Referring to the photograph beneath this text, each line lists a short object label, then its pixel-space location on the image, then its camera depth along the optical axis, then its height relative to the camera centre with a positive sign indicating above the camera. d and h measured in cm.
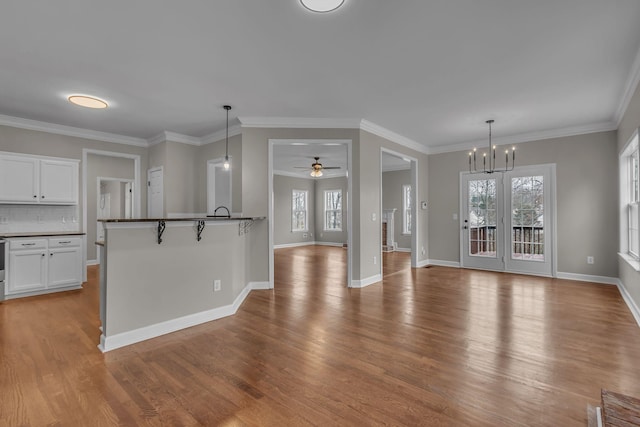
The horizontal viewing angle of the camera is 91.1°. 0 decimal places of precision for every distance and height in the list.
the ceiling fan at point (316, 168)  799 +126
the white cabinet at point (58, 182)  513 +61
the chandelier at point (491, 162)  613 +110
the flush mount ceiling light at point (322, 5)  224 +154
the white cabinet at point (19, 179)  478 +61
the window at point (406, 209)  986 +24
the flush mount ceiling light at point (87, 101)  403 +154
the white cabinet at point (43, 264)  454 -70
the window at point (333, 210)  1146 +26
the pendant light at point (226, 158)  443 +88
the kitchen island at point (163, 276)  283 -59
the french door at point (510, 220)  586 -7
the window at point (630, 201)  403 +21
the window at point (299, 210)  1138 +26
